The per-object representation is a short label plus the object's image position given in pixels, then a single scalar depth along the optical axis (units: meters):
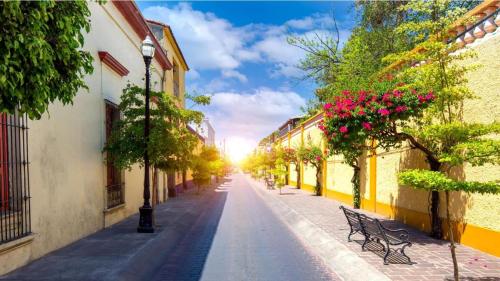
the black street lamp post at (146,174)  10.83
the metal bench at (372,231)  7.34
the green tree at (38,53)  3.49
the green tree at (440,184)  5.43
